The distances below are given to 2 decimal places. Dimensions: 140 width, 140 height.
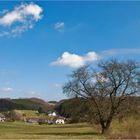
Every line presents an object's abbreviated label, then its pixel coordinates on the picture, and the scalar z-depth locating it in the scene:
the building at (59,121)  103.48
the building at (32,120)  103.89
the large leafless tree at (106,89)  28.42
